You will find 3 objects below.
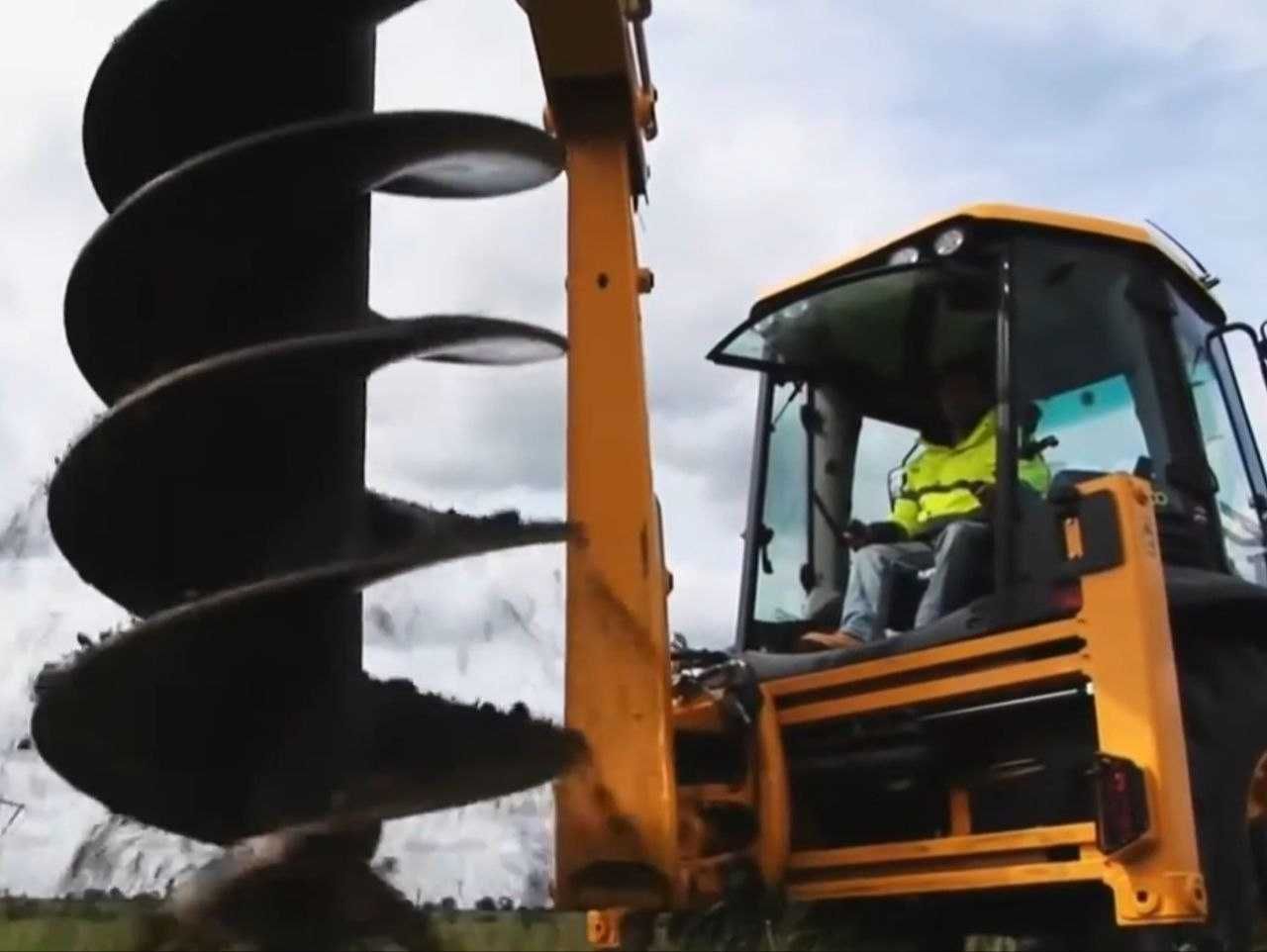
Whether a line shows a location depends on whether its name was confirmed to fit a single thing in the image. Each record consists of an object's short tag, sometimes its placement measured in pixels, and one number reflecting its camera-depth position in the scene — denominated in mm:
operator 4602
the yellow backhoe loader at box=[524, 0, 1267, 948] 3750
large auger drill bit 1938
